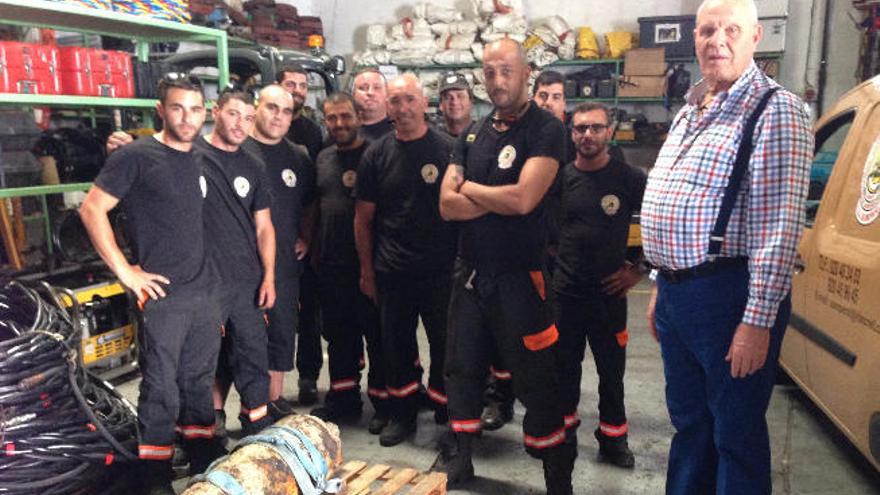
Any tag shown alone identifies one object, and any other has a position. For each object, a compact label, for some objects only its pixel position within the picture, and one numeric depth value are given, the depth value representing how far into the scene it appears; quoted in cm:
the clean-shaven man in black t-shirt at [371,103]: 373
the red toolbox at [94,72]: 401
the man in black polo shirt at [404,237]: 320
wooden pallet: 235
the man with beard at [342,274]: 356
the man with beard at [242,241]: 302
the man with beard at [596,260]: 305
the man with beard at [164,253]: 268
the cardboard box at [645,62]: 816
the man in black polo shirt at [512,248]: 257
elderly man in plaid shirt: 182
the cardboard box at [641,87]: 820
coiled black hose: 259
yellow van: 257
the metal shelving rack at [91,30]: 371
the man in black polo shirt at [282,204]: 329
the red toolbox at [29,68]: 363
